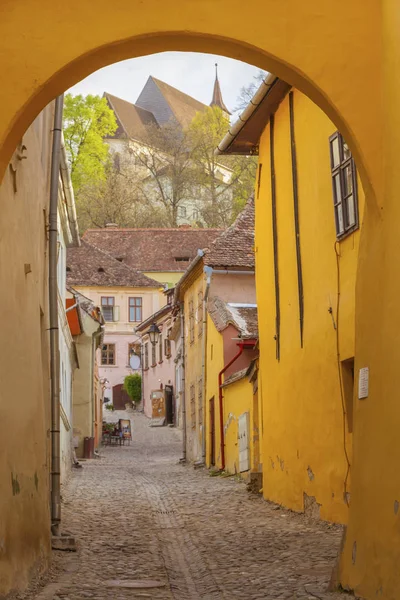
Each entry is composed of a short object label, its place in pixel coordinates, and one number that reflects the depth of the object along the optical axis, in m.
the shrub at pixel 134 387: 58.75
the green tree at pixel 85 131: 55.75
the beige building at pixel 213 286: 27.44
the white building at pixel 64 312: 20.44
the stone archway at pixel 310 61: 7.18
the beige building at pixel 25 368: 7.51
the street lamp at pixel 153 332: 36.25
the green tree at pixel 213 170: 69.38
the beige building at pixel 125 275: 59.97
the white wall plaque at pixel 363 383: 7.45
